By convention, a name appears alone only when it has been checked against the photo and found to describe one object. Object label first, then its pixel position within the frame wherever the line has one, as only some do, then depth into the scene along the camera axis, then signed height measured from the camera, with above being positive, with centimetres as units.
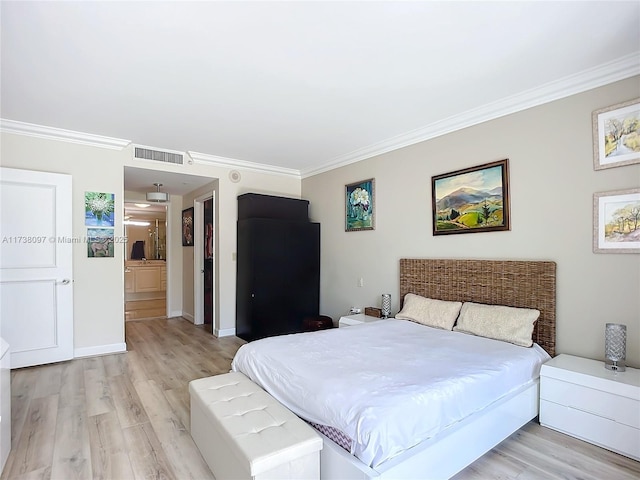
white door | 352 -22
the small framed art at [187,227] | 620 +33
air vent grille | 437 +118
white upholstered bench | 156 -94
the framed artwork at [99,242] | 407 +4
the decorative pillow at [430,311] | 326 -69
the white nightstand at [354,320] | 392 -89
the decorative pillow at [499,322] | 271 -68
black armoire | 464 -34
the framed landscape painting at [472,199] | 317 +42
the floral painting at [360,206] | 448 +51
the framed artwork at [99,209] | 406 +44
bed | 163 -81
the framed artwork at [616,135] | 241 +77
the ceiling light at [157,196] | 564 +81
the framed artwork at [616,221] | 239 +14
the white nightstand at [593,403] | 209 -106
